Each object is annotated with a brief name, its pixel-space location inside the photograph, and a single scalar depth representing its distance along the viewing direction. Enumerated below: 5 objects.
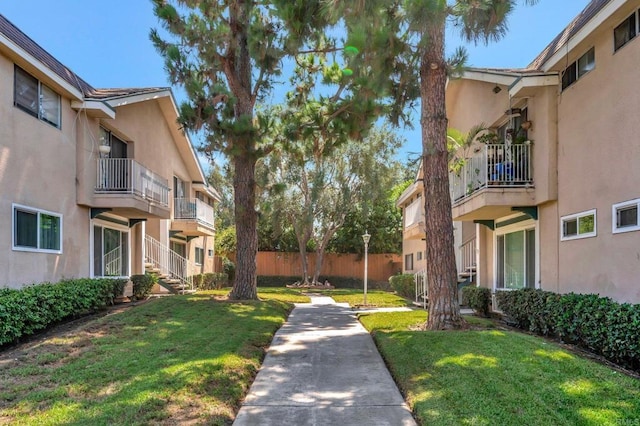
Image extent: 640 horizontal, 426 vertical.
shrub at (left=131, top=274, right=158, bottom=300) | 15.61
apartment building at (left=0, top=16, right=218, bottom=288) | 9.75
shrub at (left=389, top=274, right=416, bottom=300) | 19.01
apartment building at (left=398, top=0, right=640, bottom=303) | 7.93
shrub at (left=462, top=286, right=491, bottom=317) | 13.11
